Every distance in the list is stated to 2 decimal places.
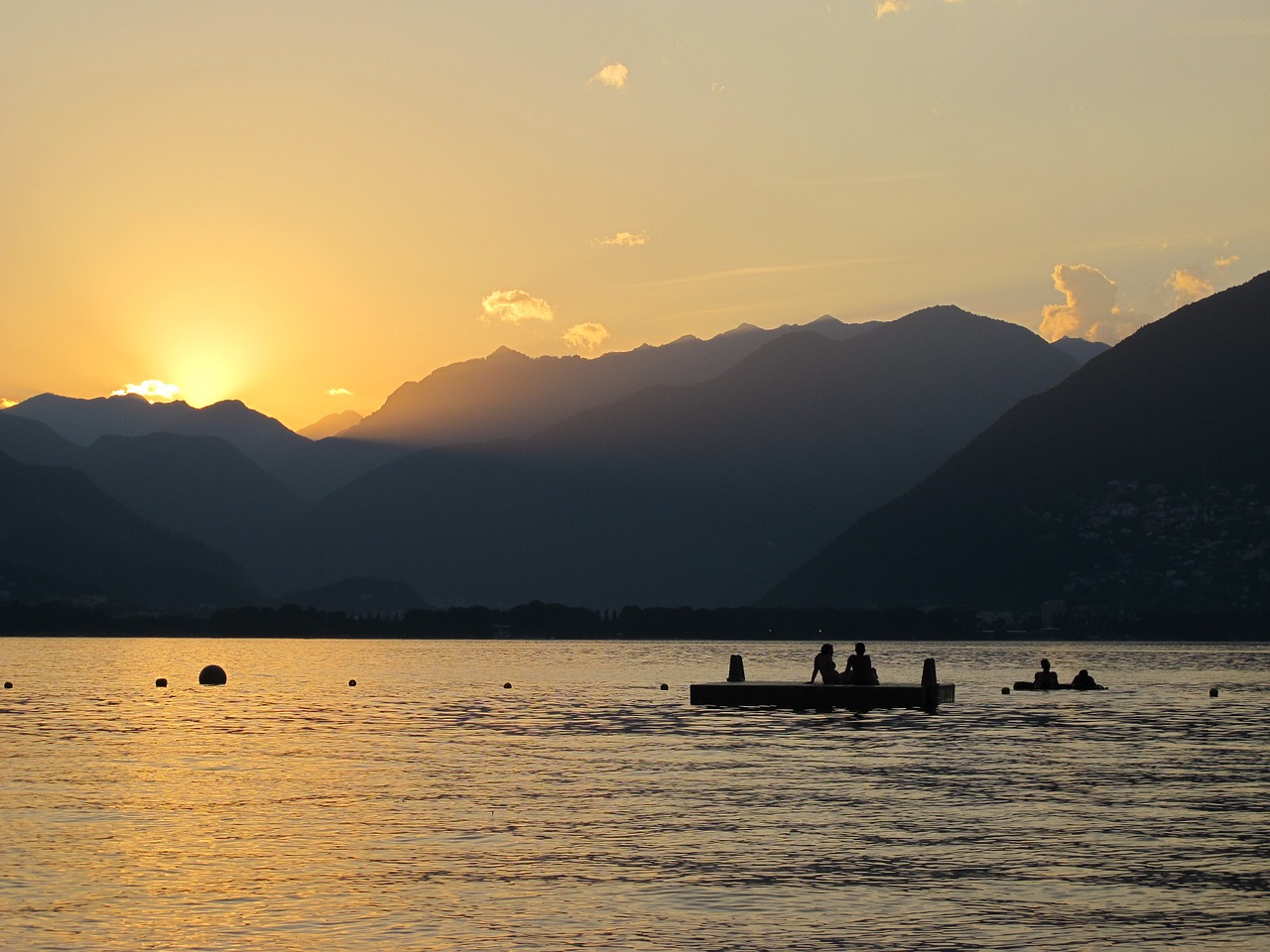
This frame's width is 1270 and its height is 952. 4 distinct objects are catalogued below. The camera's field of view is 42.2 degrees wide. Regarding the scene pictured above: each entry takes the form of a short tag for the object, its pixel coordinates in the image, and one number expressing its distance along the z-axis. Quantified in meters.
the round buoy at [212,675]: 129.12
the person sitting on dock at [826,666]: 80.69
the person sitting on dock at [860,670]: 79.50
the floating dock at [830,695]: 80.88
